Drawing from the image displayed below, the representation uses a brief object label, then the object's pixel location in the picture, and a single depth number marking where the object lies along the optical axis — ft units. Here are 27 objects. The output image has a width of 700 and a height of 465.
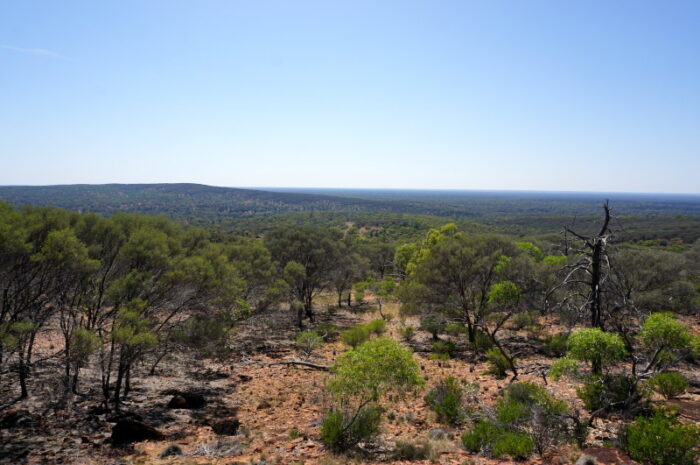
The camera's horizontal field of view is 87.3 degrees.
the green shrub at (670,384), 40.83
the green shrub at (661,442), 25.18
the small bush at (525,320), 79.81
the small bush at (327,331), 83.70
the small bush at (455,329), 79.92
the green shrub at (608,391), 35.01
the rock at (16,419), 38.86
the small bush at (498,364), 55.72
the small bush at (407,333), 82.95
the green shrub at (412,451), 31.89
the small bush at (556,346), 64.13
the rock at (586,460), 27.20
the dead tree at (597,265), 30.83
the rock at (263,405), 48.27
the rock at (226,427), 40.32
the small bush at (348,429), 34.68
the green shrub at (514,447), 29.45
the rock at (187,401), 48.03
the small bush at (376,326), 83.35
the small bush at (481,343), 69.77
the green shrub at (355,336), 72.90
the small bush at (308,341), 69.57
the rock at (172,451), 34.17
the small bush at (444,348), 70.69
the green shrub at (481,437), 32.19
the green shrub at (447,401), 41.06
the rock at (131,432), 37.29
